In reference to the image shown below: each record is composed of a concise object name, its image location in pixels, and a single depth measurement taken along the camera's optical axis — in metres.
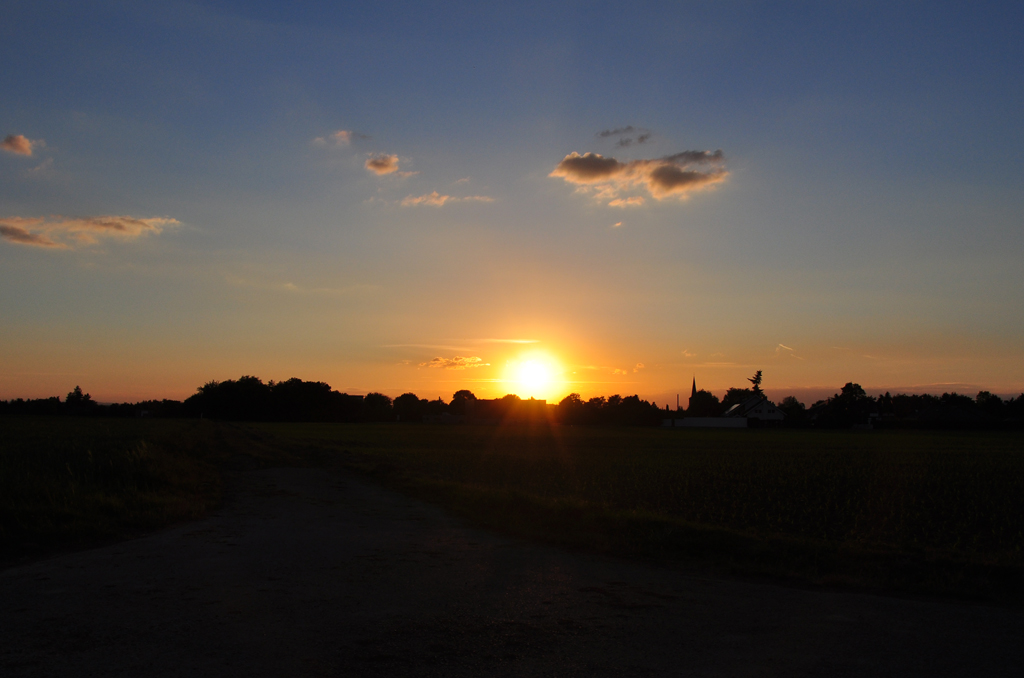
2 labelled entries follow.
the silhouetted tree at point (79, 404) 122.31
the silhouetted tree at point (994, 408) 107.81
